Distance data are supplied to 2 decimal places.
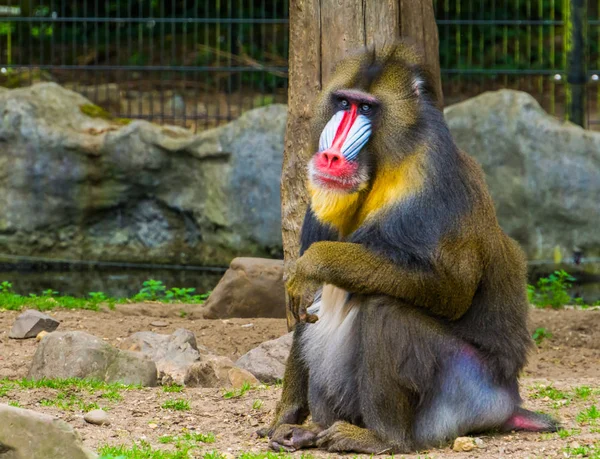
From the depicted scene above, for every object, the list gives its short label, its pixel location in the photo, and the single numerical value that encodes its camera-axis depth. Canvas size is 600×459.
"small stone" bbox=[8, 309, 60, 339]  15.55
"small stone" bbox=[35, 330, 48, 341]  15.43
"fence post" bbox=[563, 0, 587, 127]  23.91
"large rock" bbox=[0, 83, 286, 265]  23.73
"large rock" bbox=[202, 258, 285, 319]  17.87
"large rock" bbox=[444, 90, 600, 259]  22.61
